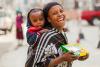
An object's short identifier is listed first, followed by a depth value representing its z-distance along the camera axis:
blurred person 15.94
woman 3.69
